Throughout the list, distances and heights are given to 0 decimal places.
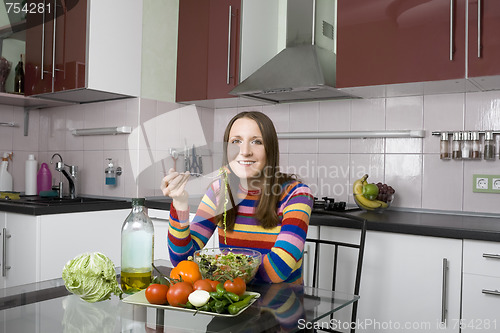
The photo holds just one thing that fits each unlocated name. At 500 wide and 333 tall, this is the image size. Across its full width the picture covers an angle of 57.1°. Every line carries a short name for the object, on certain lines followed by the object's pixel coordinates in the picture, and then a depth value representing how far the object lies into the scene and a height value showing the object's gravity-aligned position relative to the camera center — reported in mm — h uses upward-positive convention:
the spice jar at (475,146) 2295 +124
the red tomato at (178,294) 960 -271
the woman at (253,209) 1354 -140
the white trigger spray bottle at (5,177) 3094 -106
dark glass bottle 3064 +551
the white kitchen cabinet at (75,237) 2373 -411
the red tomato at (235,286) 984 -260
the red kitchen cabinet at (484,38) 1955 +573
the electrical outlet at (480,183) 2299 -62
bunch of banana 2396 -164
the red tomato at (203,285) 981 -258
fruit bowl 2400 -194
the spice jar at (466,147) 2316 +120
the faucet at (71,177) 3051 -96
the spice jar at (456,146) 2345 +125
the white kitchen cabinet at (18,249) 2348 -456
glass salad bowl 1087 -243
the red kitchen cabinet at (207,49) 2840 +750
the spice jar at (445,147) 2383 +120
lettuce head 1013 -254
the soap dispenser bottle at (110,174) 2980 -69
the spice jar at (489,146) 2270 +122
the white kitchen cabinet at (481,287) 1746 -450
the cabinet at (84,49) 2703 +697
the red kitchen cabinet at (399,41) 2053 +609
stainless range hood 2445 +574
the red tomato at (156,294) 977 -276
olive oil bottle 1110 -213
